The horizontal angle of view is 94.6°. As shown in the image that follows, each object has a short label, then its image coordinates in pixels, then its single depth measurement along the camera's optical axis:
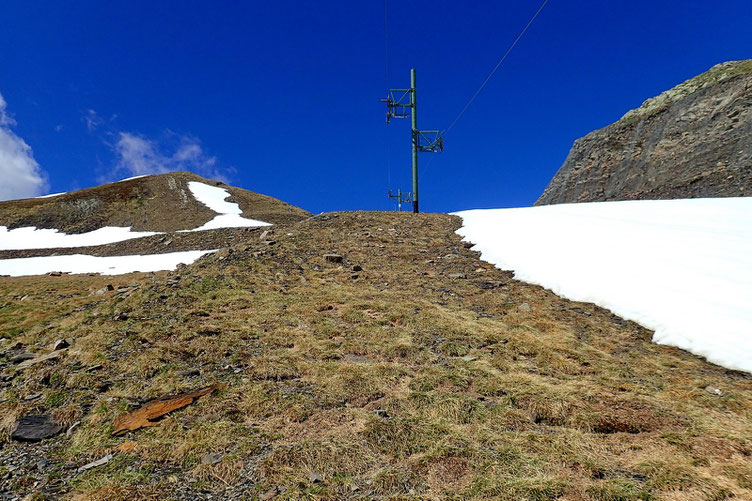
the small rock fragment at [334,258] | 12.86
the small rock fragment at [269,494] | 3.36
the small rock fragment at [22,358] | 6.60
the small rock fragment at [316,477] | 3.54
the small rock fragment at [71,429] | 4.42
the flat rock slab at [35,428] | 4.37
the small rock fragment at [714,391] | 5.19
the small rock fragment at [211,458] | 3.84
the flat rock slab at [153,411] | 4.48
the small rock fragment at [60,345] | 6.87
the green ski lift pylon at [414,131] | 27.58
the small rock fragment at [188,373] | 5.79
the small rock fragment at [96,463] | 3.79
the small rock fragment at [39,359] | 6.22
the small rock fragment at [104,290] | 13.27
